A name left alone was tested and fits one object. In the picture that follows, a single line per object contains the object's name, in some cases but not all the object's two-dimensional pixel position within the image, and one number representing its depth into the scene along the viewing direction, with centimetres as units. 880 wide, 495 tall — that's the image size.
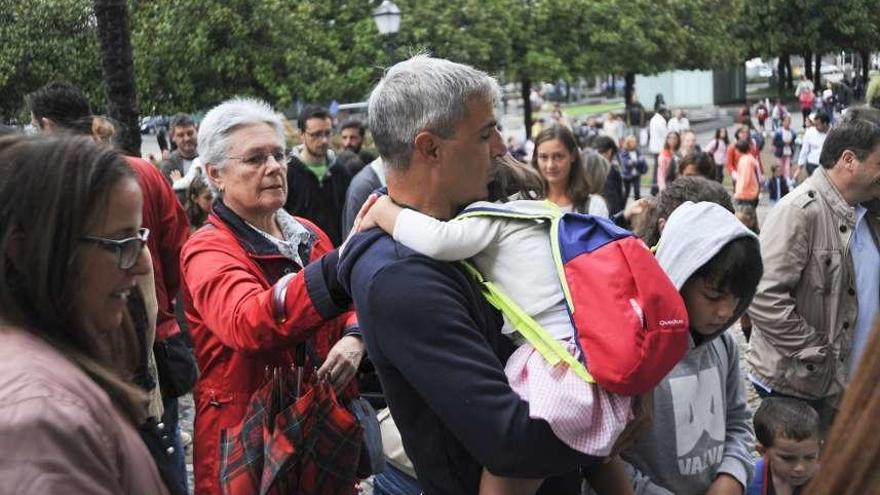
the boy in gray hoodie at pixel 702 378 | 276
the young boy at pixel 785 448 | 391
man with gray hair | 204
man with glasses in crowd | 721
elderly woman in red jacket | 299
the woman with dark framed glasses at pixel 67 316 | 151
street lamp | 1873
